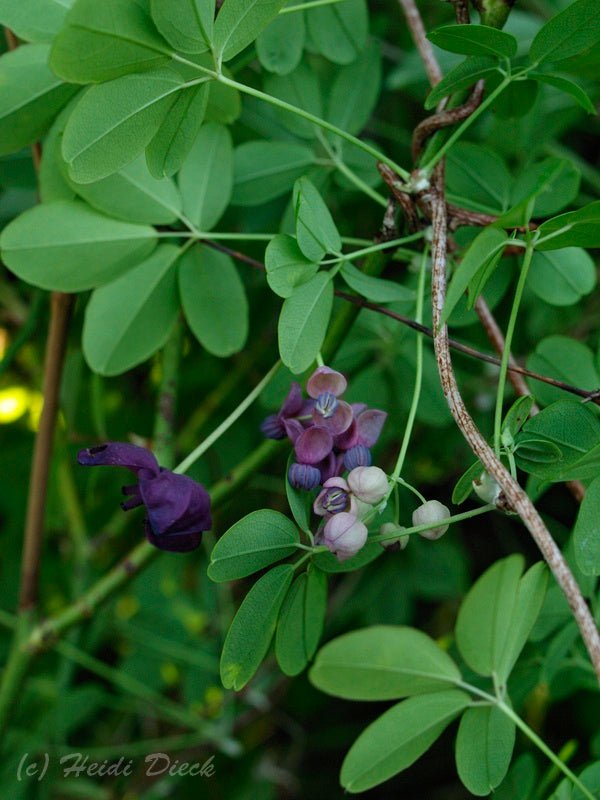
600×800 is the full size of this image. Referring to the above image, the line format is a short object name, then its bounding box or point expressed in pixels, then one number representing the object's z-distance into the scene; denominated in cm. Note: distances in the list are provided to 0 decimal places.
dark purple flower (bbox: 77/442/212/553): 45
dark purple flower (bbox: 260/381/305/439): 46
